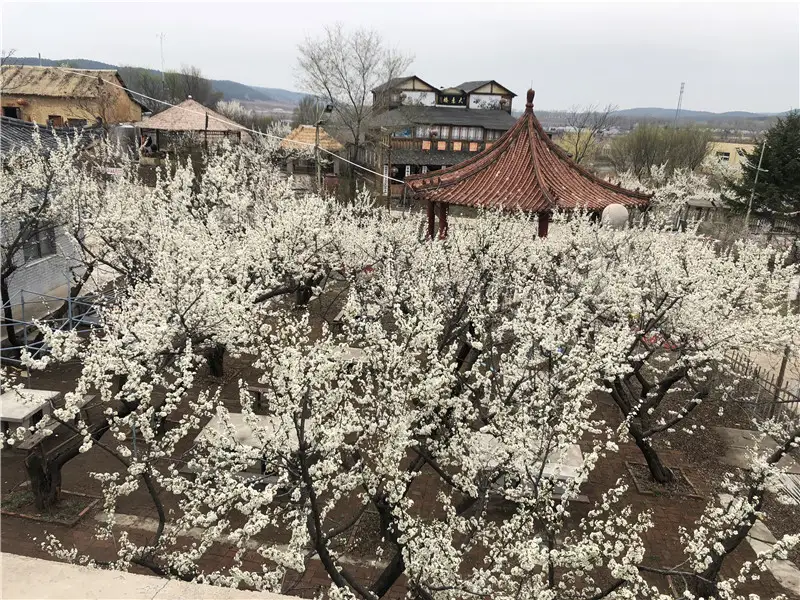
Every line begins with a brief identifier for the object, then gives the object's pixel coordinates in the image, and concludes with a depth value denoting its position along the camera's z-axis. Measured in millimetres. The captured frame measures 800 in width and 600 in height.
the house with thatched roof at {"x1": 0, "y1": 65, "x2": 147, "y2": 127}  47500
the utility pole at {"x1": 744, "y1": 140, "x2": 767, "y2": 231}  31234
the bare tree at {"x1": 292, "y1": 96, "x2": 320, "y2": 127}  82888
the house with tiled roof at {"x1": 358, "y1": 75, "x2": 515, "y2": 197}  53016
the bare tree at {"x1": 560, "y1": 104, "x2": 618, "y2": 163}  54906
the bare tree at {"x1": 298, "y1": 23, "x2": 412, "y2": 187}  49312
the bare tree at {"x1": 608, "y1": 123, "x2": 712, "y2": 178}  53375
